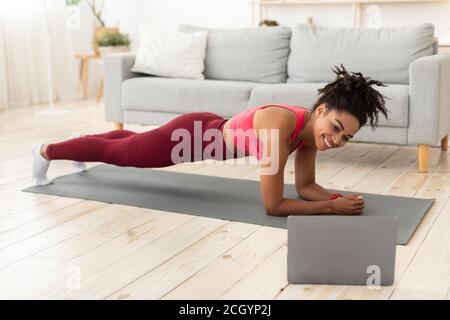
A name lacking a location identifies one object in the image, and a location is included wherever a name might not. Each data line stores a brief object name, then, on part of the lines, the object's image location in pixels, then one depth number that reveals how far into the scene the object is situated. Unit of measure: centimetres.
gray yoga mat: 233
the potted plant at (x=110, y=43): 534
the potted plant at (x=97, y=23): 547
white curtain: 519
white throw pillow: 387
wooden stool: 564
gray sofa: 305
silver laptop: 164
